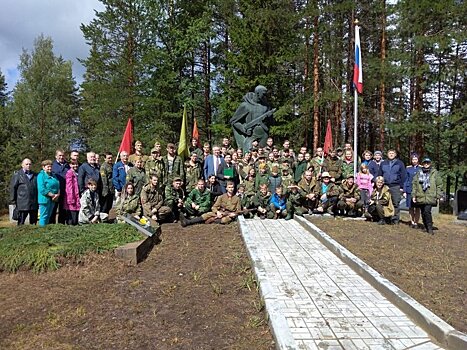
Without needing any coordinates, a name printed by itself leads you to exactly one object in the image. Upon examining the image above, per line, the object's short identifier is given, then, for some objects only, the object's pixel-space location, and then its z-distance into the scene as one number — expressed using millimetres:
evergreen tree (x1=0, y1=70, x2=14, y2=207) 16406
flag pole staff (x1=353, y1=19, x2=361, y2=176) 9954
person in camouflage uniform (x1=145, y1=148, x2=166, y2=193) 8992
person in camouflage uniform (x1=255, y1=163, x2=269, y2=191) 9766
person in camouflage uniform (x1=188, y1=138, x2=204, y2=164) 10322
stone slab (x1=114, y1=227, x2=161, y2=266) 5863
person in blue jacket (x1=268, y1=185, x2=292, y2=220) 9422
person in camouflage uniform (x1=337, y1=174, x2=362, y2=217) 9664
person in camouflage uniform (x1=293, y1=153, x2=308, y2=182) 10742
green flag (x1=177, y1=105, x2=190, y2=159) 11477
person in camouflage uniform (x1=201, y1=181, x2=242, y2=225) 8961
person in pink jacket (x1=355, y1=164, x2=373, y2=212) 9836
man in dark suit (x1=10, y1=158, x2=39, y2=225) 7531
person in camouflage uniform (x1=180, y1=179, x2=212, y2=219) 9008
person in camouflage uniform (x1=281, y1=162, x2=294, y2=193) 9867
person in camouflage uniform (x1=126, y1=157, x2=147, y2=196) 8656
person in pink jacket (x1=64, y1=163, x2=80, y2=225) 7988
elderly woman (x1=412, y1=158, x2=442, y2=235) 8492
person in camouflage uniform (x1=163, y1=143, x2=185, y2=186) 9359
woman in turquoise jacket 7547
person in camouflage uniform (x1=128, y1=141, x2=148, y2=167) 9211
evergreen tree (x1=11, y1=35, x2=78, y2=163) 21734
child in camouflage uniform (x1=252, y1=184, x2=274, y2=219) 9438
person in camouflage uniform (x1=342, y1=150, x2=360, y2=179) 10336
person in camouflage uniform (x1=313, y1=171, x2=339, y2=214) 9773
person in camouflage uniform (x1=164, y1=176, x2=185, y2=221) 8875
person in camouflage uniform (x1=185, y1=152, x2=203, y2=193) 9758
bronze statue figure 12916
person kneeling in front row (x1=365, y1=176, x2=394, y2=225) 9141
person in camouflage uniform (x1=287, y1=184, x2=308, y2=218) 9648
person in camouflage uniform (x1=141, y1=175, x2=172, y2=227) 8469
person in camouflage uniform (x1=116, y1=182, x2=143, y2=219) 8273
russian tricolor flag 11602
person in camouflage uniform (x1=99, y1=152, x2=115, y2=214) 8633
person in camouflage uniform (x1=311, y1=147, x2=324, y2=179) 10430
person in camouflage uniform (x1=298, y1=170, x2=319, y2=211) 9789
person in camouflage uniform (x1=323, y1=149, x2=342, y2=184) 10273
